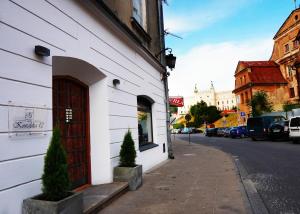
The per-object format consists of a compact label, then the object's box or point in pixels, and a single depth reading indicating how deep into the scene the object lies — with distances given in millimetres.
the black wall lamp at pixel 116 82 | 5896
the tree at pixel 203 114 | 63040
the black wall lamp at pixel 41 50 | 3504
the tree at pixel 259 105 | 28315
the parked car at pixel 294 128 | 15334
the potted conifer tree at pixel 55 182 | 3111
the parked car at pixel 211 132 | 33684
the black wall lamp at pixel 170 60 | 10909
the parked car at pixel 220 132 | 31454
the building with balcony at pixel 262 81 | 37986
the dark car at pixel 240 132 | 26867
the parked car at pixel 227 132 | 29369
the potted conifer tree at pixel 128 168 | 5386
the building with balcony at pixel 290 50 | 32749
